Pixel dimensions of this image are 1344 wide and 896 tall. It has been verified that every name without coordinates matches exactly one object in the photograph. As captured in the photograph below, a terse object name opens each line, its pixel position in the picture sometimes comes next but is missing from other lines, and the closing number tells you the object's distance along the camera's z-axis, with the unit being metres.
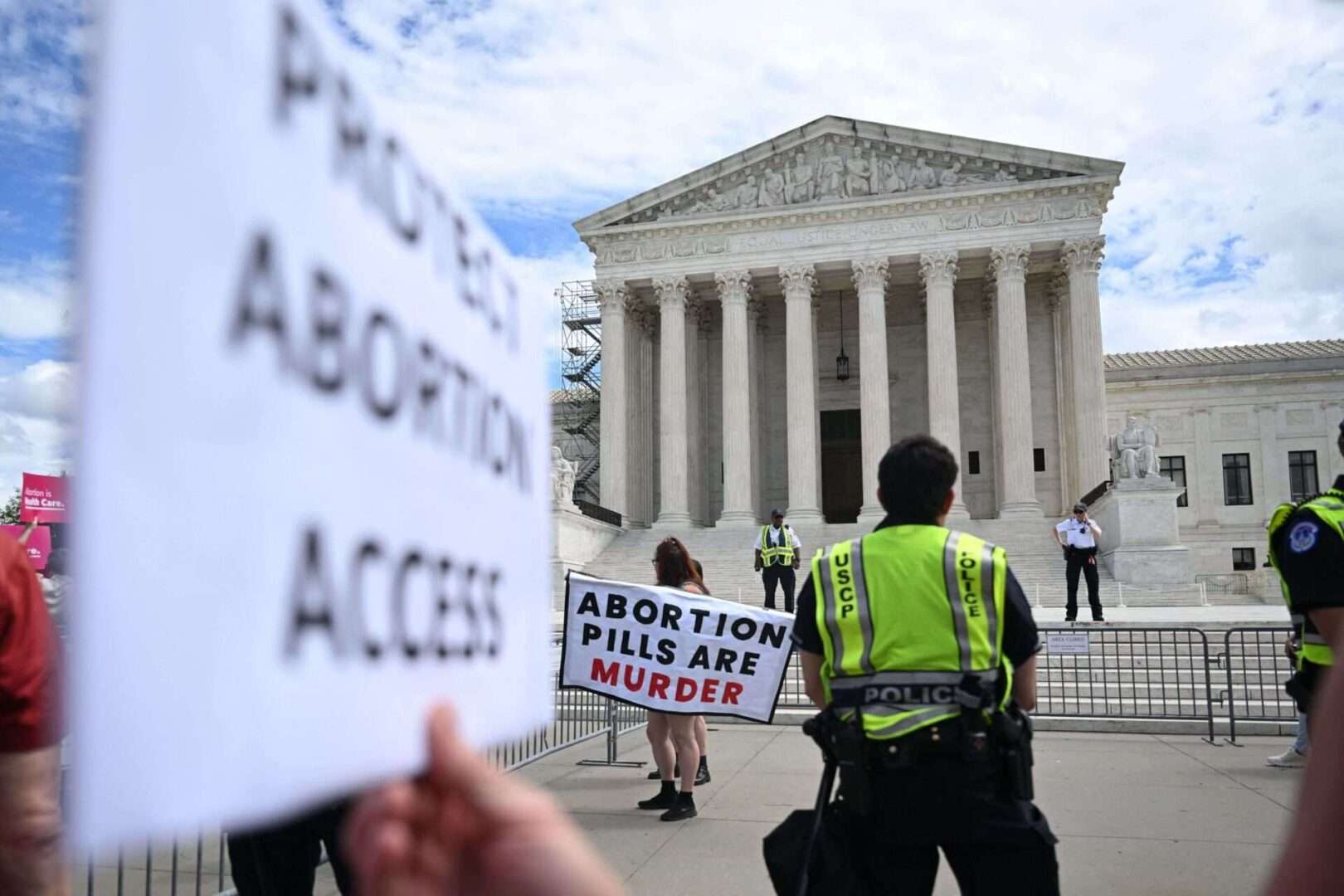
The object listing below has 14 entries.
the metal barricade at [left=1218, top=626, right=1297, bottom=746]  11.30
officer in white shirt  18.09
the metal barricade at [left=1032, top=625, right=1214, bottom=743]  11.83
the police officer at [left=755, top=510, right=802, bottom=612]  19.17
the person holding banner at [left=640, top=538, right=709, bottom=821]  7.42
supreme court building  34.47
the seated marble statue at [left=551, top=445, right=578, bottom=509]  29.03
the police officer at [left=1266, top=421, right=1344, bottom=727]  4.45
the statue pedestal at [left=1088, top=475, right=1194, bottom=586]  25.98
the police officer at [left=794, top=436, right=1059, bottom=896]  3.13
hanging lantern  39.66
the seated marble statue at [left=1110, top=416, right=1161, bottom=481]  27.28
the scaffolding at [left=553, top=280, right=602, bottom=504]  46.38
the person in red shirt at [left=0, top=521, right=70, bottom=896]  2.55
